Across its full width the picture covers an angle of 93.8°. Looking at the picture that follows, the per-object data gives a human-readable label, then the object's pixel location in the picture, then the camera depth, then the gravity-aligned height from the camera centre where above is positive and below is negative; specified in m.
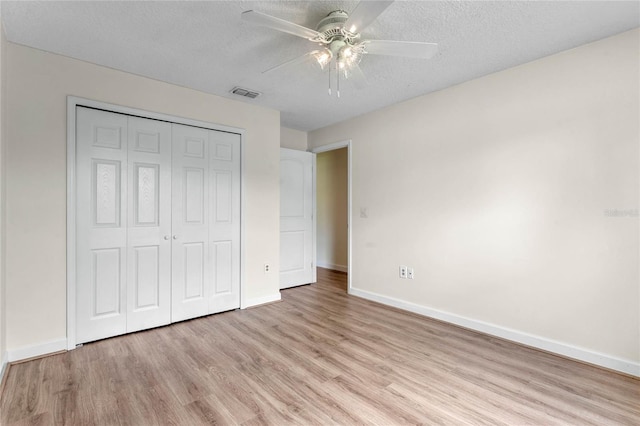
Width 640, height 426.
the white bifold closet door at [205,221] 3.21 -0.11
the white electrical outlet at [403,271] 3.64 -0.72
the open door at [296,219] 4.59 -0.11
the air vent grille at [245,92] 3.30 +1.35
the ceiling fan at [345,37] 1.64 +1.11
